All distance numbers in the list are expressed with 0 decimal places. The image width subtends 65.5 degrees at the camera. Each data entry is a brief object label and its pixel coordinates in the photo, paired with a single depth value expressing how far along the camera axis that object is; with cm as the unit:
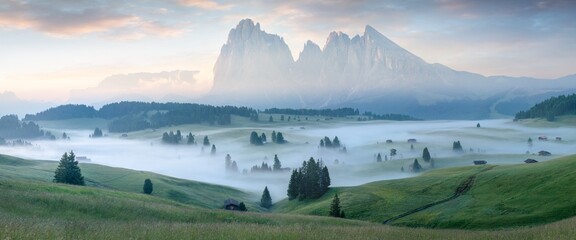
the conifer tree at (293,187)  13375
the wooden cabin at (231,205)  10274
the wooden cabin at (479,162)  18712
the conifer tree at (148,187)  11681
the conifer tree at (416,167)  19075
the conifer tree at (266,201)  14212
